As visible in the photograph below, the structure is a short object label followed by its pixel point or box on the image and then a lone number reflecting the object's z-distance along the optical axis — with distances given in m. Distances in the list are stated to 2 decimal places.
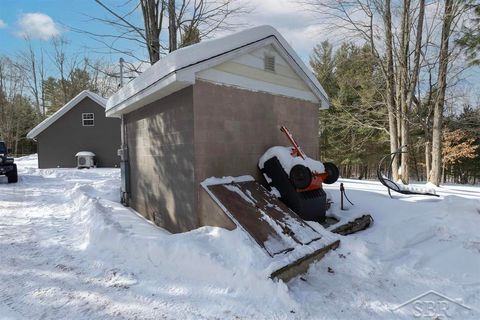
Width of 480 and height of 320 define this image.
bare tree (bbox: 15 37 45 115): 37.47
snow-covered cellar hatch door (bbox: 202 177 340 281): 3.77
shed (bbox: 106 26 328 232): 4.78
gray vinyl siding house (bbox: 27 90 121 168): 20.97
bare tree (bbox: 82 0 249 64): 9.72
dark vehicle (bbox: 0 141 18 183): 12.99
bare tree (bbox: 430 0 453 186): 12.72
